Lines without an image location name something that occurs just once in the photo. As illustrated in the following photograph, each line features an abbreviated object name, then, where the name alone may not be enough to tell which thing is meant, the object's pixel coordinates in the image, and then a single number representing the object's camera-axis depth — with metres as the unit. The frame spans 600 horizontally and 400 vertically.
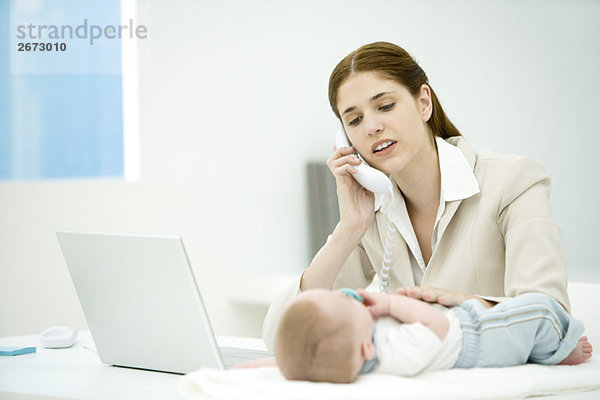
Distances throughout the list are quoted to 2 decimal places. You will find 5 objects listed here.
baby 2.93
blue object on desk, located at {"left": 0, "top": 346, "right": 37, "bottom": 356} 3.53
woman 3.53
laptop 3.13
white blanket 2.90
